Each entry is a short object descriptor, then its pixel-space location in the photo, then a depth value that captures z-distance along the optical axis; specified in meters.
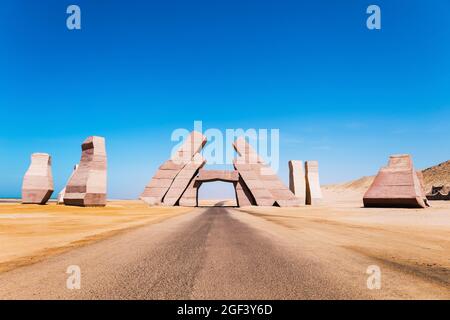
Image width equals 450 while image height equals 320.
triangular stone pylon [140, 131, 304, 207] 42.34
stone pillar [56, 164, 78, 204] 42.56
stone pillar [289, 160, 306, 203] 49.08
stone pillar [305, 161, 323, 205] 49.28
